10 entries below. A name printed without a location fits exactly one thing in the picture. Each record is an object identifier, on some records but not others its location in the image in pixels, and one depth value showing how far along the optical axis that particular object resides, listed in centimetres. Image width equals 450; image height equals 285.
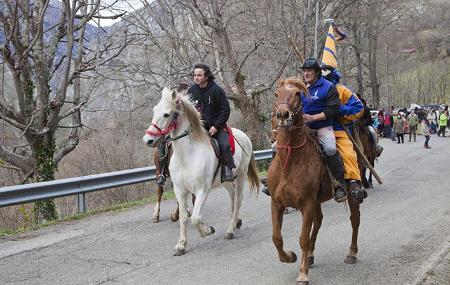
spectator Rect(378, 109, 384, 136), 3384
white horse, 729
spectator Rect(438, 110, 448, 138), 3394
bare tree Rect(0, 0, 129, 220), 1243
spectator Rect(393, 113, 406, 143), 2892
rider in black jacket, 818
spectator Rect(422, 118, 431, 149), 2516
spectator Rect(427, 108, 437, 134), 3838
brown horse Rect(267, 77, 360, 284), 581
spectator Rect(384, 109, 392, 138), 3319
